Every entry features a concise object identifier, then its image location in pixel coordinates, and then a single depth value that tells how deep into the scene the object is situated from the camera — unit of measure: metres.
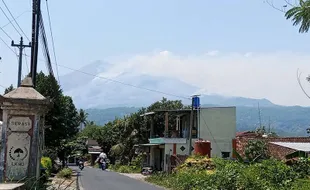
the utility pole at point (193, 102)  31.82
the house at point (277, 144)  26.05
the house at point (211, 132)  40.62
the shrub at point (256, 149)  31.99
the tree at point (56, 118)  34.38
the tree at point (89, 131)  102.04
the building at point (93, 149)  88.50
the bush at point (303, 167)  15.41
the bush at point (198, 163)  24.48
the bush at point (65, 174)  28.99
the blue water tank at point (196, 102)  37.84
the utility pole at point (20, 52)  31.51
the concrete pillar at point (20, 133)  10.70
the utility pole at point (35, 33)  17.82
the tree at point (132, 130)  58.19
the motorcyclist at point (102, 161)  52.62
